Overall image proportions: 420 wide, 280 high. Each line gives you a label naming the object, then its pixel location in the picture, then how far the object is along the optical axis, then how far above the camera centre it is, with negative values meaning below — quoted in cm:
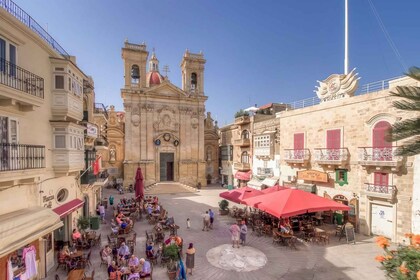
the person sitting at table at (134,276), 825 -497
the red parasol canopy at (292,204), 1205 -369
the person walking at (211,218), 1627 -570
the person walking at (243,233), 1284 -536
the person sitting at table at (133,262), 893 -493
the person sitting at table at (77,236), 1171 -508
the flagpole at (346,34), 1795 +823
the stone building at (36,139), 753 -11
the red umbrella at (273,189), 1691 -382
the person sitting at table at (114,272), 823 -496
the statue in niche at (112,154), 3360 -254
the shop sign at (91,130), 1401 +41
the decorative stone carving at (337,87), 1634 +380
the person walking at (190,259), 966 -512
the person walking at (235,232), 1240 -514
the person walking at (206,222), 1550 -570
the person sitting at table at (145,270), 874 -506
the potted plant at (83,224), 1302 -493
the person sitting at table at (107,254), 985 -516
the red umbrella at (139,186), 2003 -432
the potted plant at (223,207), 1913 -589
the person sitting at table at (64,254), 991 -509
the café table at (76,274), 835 -512
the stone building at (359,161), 1348 -157
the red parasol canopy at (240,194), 1622 -413
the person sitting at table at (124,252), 1019 -513
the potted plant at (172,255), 946 -494
